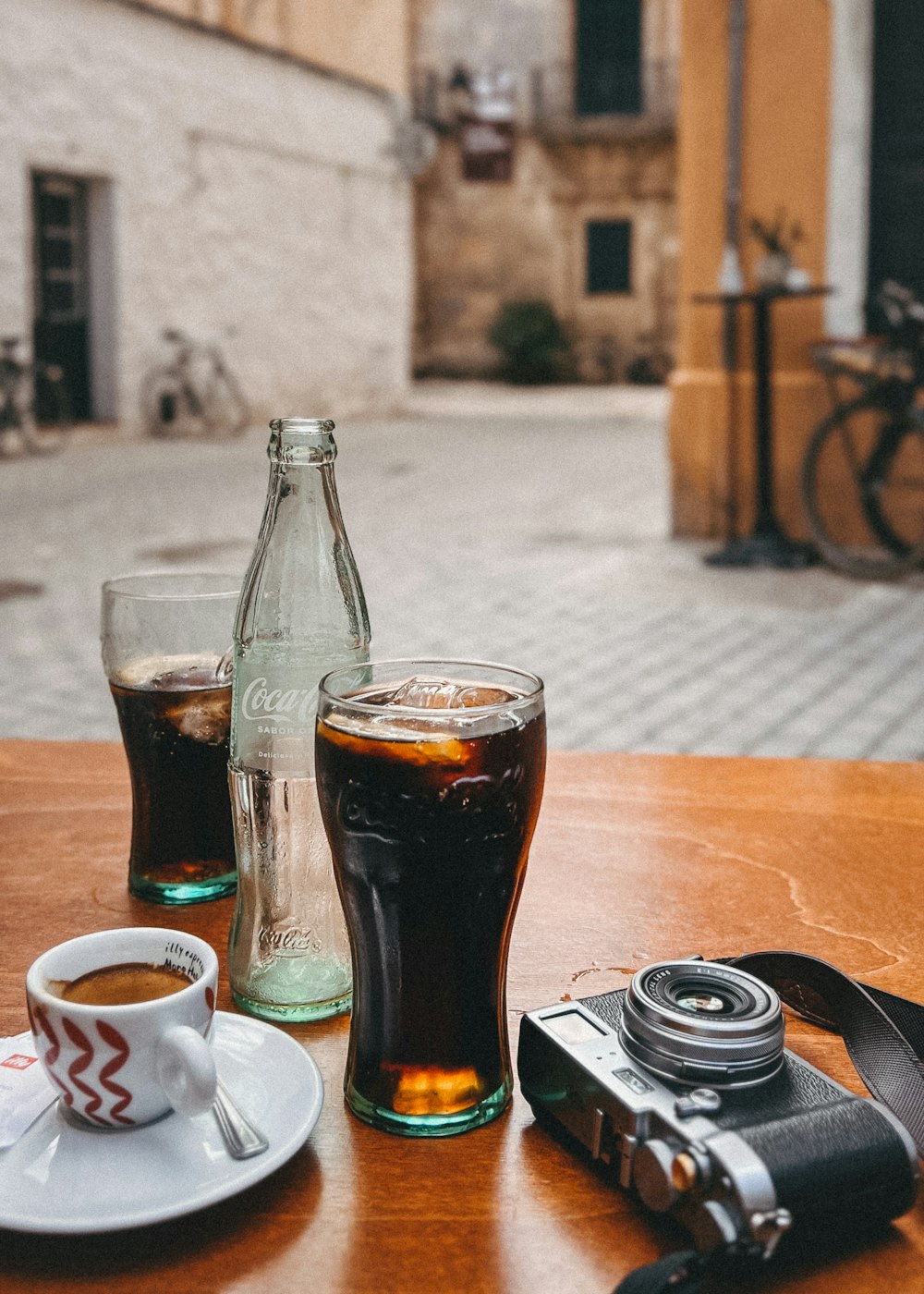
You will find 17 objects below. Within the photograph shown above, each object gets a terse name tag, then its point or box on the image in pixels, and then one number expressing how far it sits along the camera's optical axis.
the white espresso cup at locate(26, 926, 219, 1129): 0.76
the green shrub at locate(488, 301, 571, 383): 26.34
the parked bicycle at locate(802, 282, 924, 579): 6.53
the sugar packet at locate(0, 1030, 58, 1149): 0.79
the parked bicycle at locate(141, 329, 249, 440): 14.91
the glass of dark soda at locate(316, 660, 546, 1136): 0.81
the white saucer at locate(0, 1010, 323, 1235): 0.71
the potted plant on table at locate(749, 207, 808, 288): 6.87
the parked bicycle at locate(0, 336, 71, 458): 12.65
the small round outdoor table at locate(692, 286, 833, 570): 6.85
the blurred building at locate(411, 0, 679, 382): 26.81
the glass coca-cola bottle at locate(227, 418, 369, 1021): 1.01
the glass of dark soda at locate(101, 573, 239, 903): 1.20
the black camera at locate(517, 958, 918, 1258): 0.67
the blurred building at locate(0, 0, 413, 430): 13.16
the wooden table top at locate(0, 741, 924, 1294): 0.71
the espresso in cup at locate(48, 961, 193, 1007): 0.84
